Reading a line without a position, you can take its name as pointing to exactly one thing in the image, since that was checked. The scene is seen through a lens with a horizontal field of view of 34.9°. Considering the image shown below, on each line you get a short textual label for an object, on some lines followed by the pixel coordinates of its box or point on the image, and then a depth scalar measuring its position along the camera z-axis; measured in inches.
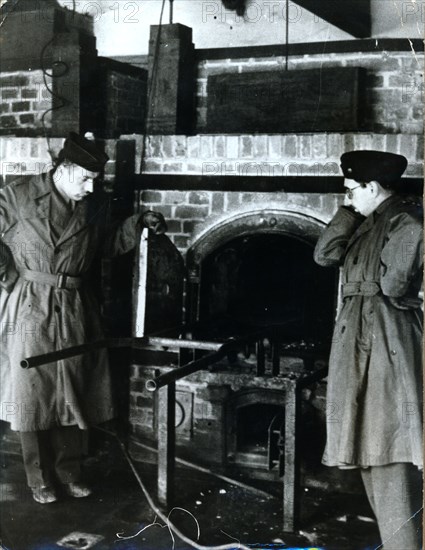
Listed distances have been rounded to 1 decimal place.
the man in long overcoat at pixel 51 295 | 136.4
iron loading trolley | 123.8
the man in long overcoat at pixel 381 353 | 110.0
